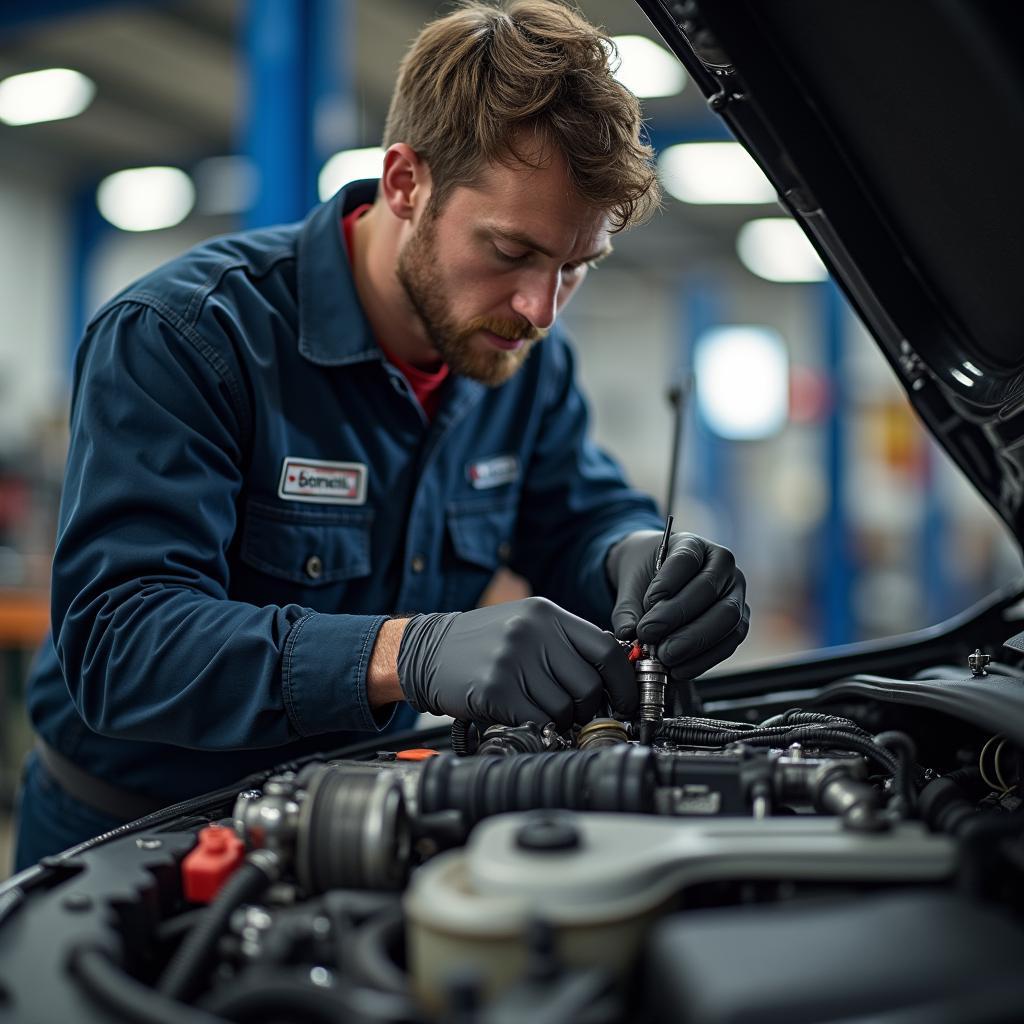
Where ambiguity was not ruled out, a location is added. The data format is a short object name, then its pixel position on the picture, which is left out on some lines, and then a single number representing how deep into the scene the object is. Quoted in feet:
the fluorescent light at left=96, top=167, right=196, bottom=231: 26.32
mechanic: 3.59
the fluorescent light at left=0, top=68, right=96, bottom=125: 20.03
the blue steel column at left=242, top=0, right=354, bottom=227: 9.69
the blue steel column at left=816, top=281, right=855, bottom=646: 18.01
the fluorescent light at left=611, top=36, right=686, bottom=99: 16.44
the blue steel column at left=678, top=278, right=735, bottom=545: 34.58
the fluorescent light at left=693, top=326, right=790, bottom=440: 36.35
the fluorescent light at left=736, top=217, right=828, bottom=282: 30.17
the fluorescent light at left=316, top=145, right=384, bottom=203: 19.24
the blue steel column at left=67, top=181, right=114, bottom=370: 27.68
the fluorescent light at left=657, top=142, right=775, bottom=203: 20.31
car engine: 1.72
